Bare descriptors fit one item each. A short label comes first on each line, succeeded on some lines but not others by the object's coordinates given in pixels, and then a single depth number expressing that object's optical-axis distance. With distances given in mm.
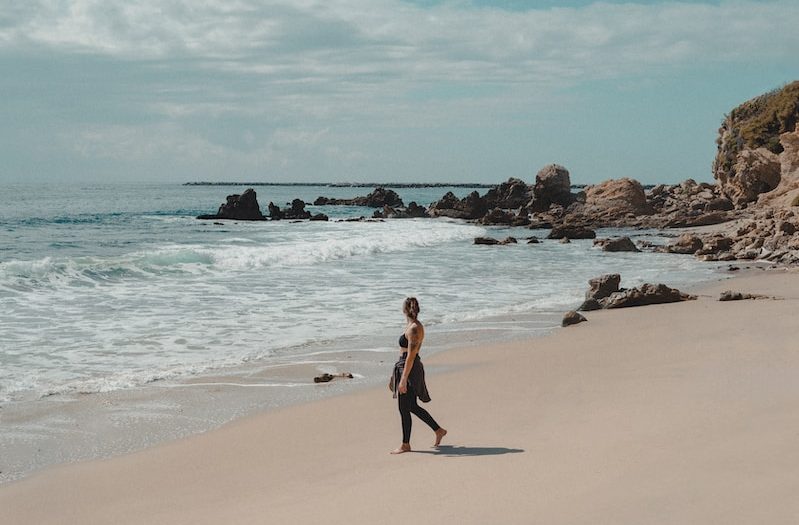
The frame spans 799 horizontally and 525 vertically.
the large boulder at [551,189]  59094
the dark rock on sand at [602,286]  16266
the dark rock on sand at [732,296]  15789
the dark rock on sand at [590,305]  15742
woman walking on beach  7349
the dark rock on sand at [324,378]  10516
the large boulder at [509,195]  70188
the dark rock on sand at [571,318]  14141
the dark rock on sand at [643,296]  15781
